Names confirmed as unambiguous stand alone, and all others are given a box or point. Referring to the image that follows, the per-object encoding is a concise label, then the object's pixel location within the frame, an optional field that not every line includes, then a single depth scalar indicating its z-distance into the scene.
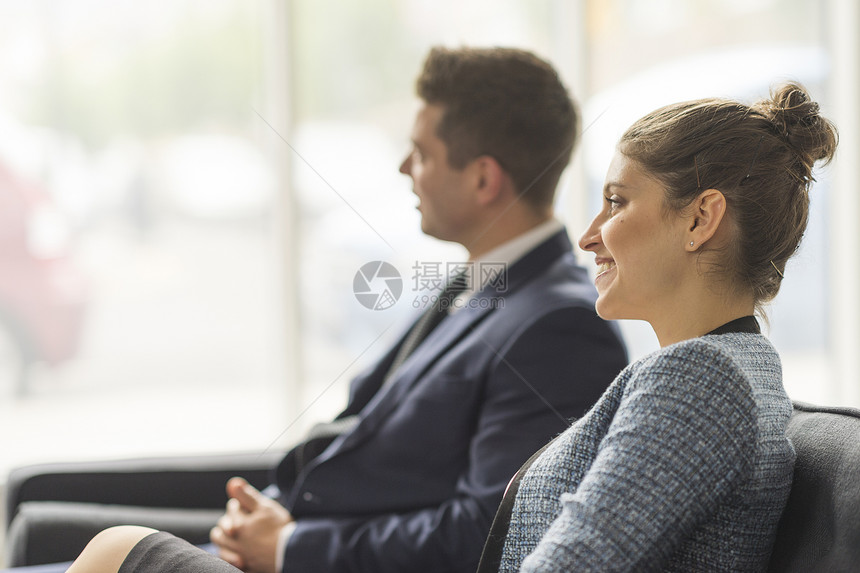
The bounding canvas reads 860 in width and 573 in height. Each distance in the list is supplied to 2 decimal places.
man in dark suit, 3.22
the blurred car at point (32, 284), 4.94
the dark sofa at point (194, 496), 2.86
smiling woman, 2.81
